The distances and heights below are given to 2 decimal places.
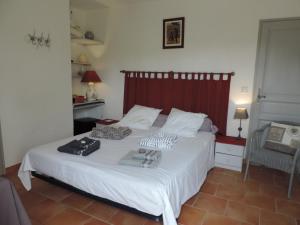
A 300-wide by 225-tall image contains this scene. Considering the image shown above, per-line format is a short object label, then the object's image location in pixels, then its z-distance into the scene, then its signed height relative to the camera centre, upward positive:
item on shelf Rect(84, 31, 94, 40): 4.13 +0.71
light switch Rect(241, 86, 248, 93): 3.24 -0.14
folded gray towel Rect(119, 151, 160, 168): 1.98 -0.78
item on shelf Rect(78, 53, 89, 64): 4.23 +0.28
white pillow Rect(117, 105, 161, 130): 3.44 -0.67
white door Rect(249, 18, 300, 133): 3.02 +0.11
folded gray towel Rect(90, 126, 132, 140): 2.84 -0.76
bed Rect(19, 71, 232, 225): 1.71 -0.85
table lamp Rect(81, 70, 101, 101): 4.13 -0.06
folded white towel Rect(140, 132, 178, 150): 2.51 -0.75
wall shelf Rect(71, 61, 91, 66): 4.15 +0.19
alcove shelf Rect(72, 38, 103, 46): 4.01 +0.59
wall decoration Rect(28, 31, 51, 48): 2.96 +0.44
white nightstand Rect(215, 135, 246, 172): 3.03 -1.02
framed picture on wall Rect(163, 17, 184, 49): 3.55 +0.71
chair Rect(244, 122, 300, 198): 2.47 -0.87
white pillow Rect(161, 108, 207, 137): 3.05 -0.65
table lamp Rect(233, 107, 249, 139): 3.09 -0.48
